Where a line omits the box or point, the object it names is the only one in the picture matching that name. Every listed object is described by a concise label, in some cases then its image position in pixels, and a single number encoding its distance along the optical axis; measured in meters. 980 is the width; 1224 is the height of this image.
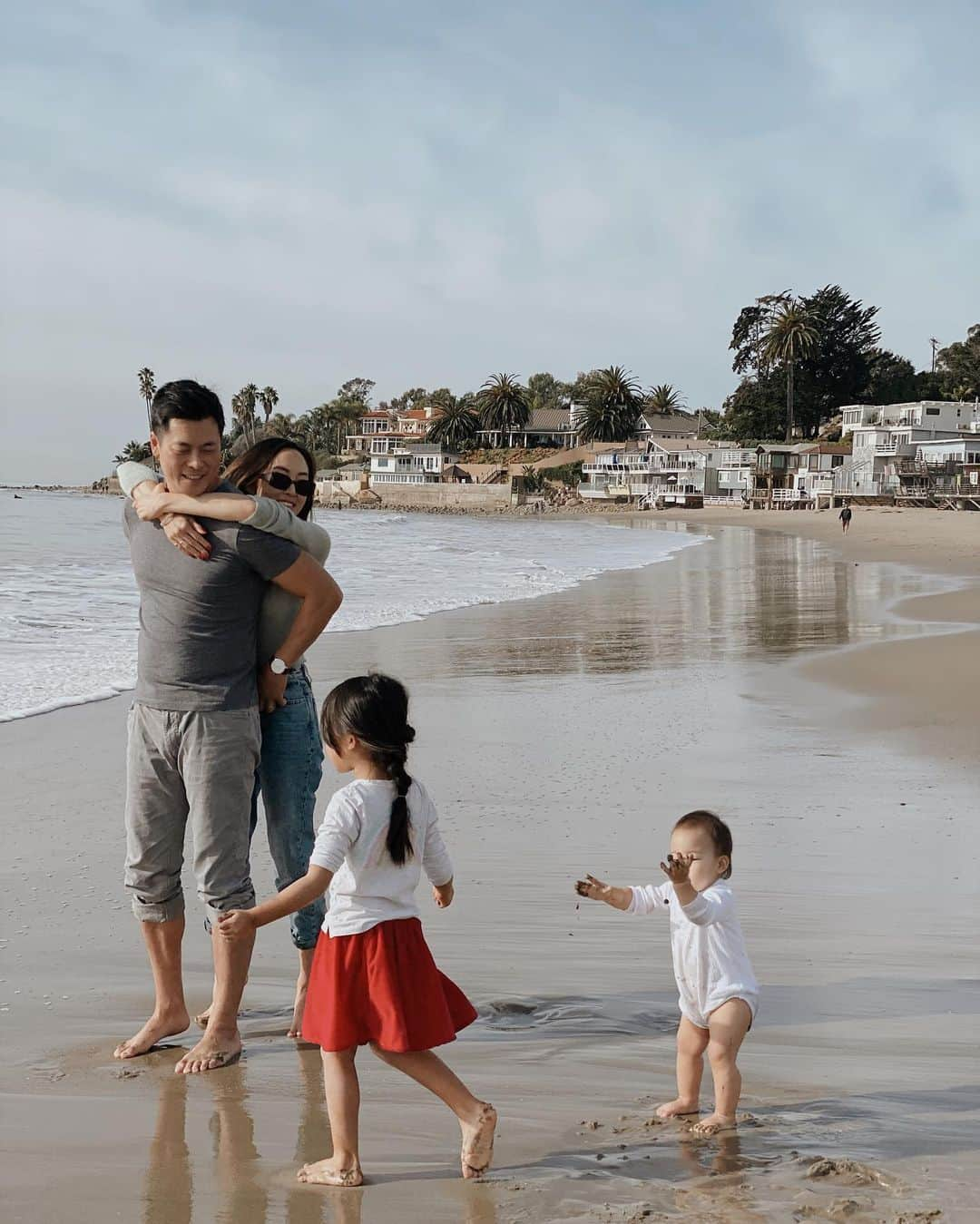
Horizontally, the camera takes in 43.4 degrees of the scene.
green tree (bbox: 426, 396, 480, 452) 133.00
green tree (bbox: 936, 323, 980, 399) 102.38
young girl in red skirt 2.76
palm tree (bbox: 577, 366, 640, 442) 120.56
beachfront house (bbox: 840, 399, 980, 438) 89.38
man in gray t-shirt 3.39
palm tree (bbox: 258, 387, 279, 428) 172.50
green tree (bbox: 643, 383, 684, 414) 134.50
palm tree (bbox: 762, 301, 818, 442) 102.94
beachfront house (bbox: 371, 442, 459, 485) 127.12
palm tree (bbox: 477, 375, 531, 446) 130.50
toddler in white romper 3.05
